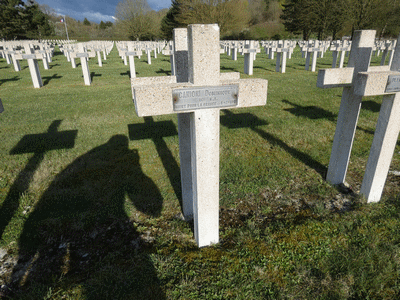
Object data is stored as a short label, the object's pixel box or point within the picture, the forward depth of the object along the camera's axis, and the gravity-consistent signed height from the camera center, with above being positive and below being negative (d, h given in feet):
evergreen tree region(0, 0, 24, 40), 124.98 +15.84
